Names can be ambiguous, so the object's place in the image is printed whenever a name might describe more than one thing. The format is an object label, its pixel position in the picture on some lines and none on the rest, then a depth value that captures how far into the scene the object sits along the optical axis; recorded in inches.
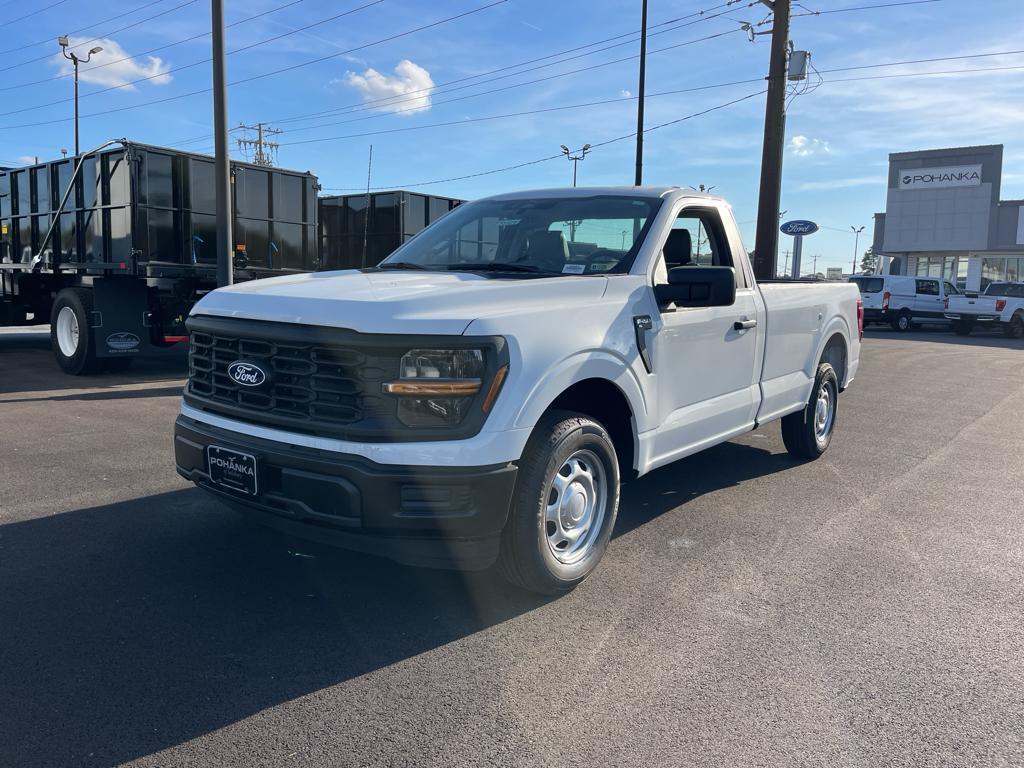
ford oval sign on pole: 809.5
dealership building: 1817.2
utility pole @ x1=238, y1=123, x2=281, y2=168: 2839.6
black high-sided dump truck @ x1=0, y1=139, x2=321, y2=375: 422.0
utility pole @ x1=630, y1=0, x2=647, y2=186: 864.3
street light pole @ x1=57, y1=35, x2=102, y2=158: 1340.7
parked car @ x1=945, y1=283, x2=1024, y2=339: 994.1
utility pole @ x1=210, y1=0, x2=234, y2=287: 427.2
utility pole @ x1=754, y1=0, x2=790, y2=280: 676.7
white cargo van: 1080.2
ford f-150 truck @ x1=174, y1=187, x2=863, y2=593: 129.2
